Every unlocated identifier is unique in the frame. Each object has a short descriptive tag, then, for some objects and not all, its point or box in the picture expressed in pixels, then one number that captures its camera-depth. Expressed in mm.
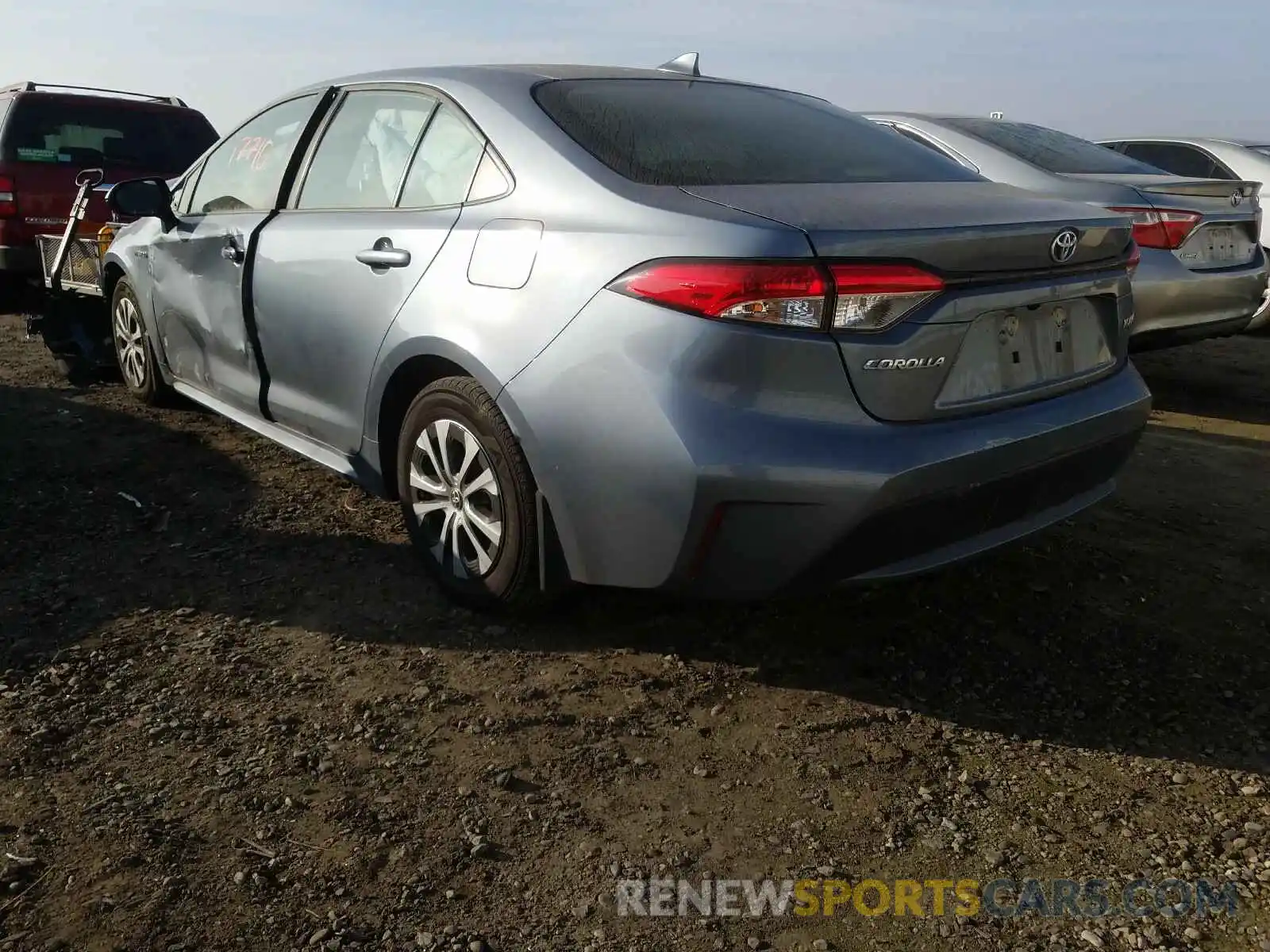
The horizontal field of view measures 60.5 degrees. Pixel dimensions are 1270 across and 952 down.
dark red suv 7660
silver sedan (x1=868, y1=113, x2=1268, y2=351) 5430
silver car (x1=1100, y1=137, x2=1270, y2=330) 8352
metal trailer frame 5824
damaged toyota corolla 2357
